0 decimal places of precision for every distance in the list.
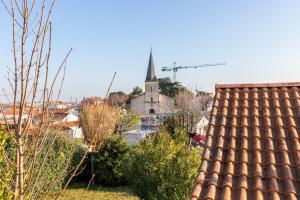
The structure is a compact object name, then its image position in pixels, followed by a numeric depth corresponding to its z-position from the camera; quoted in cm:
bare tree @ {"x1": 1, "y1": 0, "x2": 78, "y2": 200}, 243
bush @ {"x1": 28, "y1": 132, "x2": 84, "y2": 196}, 1499
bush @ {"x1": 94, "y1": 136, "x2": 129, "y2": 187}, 1836
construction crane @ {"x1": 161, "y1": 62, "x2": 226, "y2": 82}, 12848
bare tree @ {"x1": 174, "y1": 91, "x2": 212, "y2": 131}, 3482
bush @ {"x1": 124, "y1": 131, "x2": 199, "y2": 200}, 1066
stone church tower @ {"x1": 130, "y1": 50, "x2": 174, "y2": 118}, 7912
